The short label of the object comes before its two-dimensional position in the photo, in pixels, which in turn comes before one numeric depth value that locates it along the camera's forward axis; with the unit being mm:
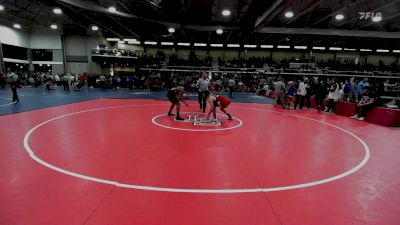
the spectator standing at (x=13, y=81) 12844
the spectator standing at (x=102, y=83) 24875
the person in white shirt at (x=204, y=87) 10953
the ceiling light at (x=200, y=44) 38750
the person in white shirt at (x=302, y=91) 13789
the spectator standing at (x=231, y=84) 20453
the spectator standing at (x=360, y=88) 14550
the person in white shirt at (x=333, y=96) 12623
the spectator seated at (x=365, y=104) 10980
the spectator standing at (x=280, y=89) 14128
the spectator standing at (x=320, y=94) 14080
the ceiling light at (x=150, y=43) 38688
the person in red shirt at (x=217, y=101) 8859
